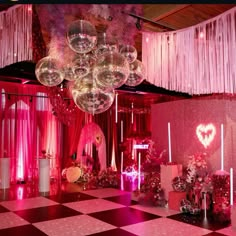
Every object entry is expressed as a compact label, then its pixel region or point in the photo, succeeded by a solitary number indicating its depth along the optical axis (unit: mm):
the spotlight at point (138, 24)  2934
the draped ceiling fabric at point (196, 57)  2568
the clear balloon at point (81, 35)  2254
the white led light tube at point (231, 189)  3592
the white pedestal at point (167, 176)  4699
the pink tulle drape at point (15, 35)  2426
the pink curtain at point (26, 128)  7344
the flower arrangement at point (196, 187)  4148
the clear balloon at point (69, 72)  2795
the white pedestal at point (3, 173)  6484
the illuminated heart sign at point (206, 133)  5297
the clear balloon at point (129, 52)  2762
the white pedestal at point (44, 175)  6012
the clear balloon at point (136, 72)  2873
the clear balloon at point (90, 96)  2516
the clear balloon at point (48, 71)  2684
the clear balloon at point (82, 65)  2676
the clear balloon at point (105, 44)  2653
